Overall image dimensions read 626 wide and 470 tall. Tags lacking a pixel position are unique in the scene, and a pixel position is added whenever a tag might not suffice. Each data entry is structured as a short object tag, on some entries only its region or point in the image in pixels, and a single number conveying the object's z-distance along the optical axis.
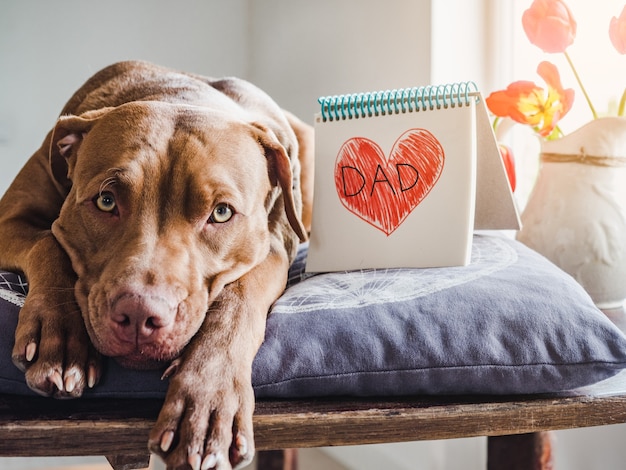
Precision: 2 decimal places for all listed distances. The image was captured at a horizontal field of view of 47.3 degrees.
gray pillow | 1.11
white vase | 1.69
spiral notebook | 1.40
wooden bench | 1.01
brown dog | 1.01
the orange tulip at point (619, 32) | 1.64
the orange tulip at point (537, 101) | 1.77
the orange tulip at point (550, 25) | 1.74
